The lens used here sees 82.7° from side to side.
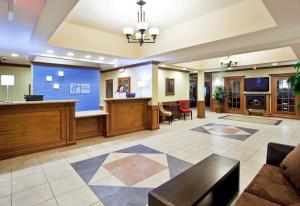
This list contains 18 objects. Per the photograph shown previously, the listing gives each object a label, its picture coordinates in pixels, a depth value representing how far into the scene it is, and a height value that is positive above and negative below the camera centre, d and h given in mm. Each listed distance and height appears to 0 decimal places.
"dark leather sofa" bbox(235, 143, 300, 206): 1454 -857
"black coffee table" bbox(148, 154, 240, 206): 1464 -842
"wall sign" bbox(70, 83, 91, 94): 7670 +492
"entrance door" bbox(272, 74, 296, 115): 8531 +73
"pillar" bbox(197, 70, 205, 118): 8820 +102
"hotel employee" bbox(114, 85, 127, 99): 6056 +175
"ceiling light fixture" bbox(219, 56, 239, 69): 7195 +1620
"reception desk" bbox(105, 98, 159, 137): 5254 -563
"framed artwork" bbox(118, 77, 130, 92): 7803 +806
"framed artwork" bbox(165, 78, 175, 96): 8352 +597
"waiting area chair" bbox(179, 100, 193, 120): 8283 -405
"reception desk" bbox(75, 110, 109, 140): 4770 -737
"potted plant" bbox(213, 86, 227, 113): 10469 +119
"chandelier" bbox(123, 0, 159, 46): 3312 +1446
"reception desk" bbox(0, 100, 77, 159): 3492 -611
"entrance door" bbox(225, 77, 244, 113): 10047 +302
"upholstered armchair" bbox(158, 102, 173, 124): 7230 -654
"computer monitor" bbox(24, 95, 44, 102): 3800 +42
